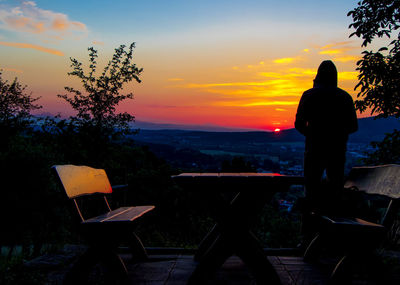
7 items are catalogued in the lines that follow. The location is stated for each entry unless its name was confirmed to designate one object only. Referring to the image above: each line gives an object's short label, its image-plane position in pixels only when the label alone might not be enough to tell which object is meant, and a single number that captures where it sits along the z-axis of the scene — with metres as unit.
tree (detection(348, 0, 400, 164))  5.57
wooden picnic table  2.89
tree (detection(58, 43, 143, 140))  6.64
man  3.58
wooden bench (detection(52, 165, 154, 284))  2.97
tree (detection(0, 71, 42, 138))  11.26
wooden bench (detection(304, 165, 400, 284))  2.79
